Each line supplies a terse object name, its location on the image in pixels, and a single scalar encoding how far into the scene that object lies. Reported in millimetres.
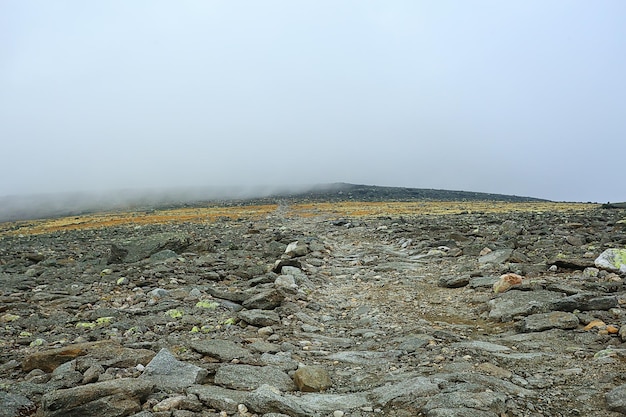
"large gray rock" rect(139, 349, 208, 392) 5141
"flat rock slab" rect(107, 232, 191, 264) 16422
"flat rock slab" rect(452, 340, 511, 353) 6552
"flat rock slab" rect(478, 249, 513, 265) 13347
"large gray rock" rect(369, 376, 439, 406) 4930
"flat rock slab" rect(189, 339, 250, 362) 6434
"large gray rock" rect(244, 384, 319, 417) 4609
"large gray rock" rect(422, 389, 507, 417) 4352
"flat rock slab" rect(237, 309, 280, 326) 8578
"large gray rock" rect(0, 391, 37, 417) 4461
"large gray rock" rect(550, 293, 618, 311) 7738
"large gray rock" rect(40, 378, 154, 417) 4312
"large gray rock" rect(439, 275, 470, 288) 11930
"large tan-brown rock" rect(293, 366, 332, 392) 5562
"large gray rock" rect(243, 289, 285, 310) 9758
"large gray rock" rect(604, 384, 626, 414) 4223
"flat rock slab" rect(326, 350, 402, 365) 6717
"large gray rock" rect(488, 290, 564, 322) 8336
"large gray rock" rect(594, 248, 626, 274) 10365
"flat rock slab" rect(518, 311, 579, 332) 7250
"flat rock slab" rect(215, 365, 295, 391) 5457
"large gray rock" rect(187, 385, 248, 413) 4727
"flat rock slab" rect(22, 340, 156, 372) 5813
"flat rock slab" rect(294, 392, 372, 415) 4897
